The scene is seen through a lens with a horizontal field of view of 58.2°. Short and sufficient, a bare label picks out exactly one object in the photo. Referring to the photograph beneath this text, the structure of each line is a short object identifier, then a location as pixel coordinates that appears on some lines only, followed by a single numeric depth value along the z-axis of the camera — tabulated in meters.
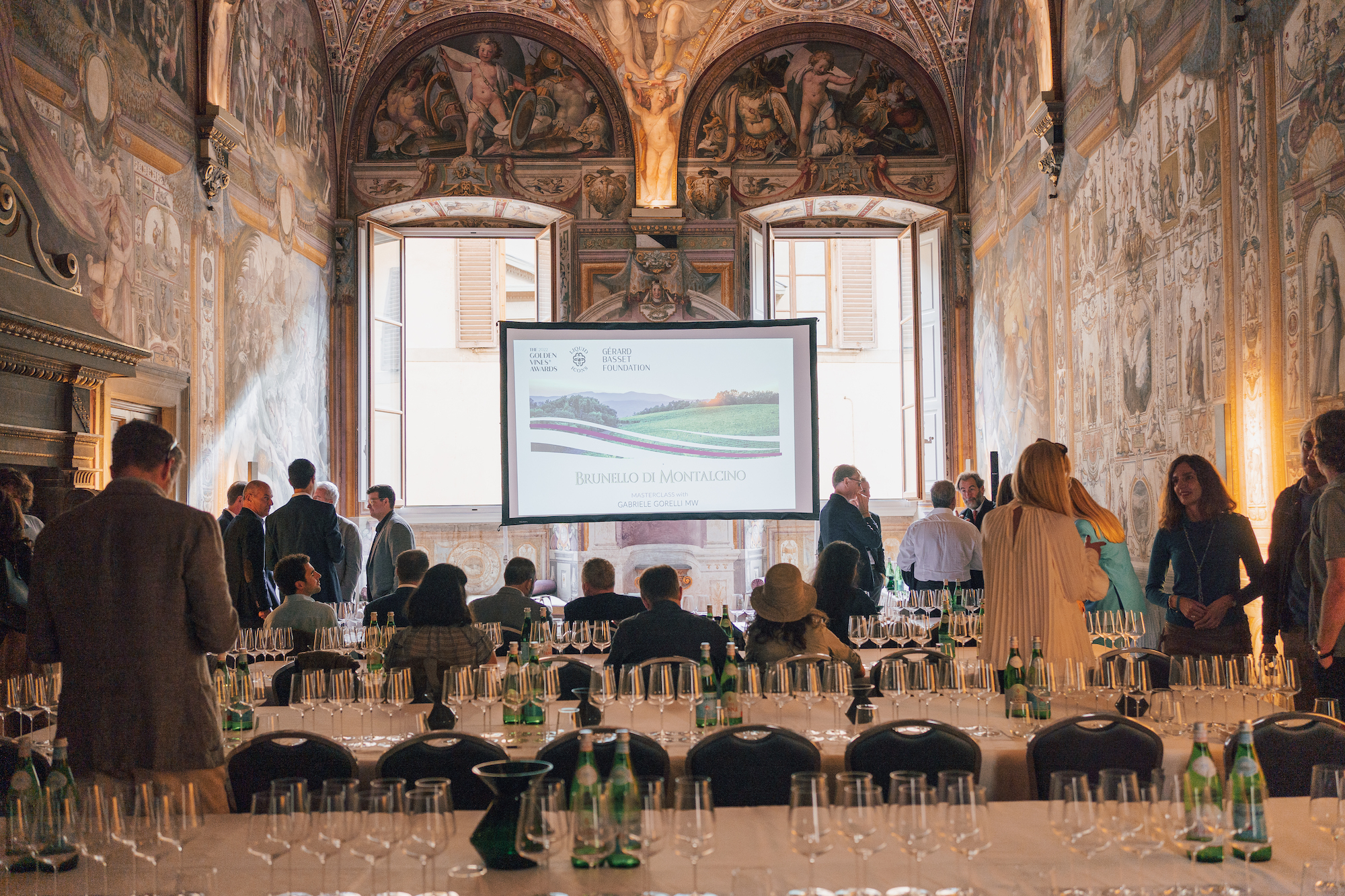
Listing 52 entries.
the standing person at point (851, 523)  9.83
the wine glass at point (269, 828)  2.42
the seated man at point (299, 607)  6.52
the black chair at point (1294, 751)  3.66
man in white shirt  9.54
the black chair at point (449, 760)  3.63
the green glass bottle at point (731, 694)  4.50
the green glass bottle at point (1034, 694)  4.48
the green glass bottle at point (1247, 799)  2.69
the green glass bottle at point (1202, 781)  2.57
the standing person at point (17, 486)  6.18
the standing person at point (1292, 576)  5.75
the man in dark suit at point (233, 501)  9.44
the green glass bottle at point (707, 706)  4.43
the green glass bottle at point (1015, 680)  4.51
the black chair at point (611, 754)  3.67
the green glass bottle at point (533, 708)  4.55
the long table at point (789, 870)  2.57
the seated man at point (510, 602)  7.15
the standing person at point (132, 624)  3.63
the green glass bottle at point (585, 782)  2.58
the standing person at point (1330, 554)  4.82
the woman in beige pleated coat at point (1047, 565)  4.96
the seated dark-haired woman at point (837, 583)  6.56
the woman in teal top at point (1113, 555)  5.77
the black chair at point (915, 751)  3.76
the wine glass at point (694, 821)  2.37
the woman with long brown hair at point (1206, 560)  6.02
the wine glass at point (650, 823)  2.41
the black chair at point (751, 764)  3.71
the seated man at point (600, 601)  7.20
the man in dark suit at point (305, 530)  9.20
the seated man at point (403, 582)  7.29
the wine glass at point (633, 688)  4.25
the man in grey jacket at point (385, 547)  9.98
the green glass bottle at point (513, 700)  4.71
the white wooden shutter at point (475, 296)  18.22
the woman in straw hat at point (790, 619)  5.45
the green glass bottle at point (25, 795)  2.72
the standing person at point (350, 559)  10.66
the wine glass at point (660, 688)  4.12
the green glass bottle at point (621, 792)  2.57
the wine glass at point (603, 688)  4.12
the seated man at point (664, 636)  5.52
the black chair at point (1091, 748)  3.77
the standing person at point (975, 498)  10.55
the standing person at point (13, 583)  6.04
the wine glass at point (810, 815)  2.42
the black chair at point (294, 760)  3.71
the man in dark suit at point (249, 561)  8.34
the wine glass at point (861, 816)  2.39
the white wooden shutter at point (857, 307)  18.77
